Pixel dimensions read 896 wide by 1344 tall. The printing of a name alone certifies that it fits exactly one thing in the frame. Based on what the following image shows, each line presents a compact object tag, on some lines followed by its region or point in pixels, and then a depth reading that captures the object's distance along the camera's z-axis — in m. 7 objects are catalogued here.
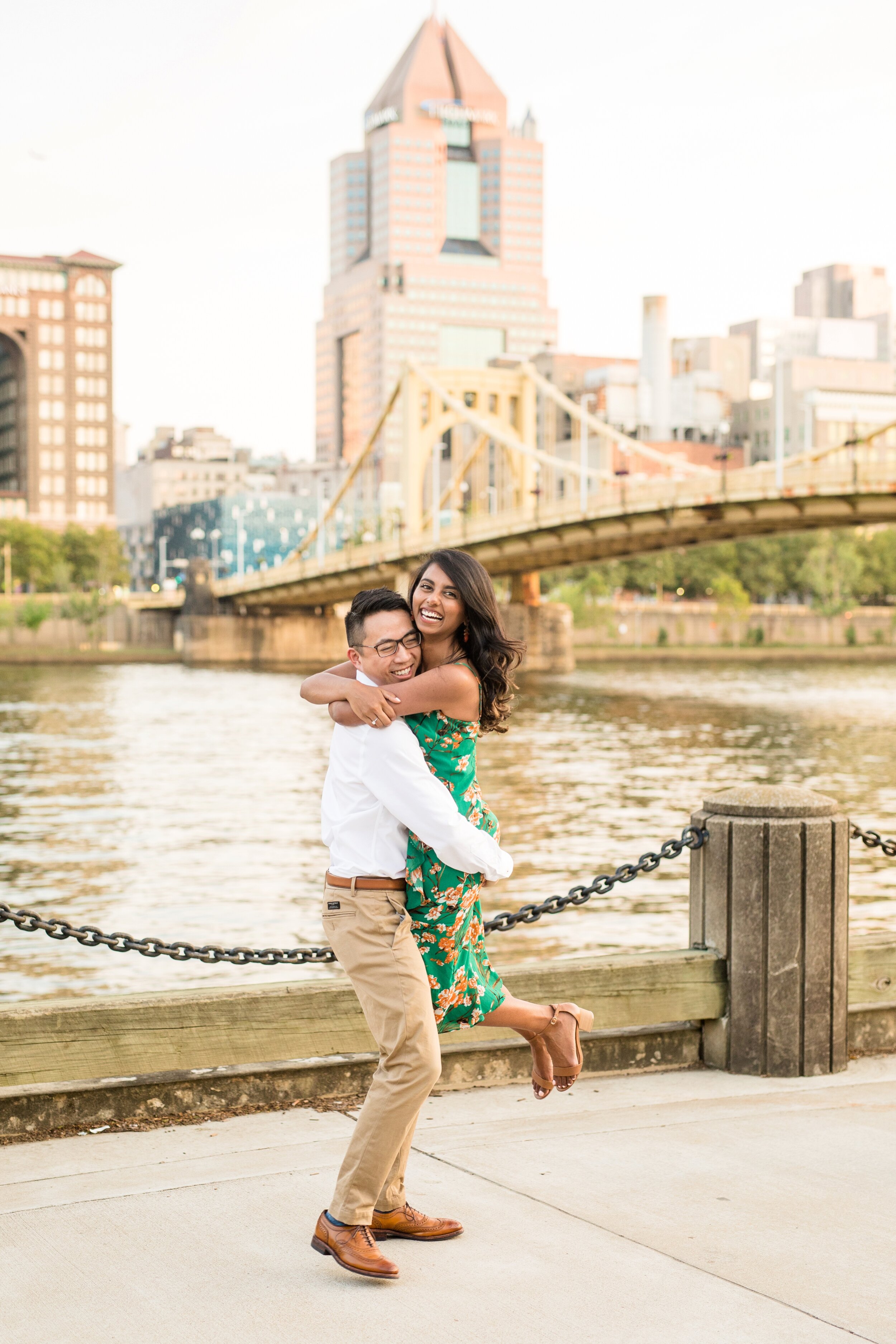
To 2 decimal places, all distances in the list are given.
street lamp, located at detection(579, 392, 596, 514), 48.44
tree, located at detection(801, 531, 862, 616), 103.25
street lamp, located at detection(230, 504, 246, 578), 110.99
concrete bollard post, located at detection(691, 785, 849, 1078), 5.27
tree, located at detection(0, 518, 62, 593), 113.31
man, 3.58
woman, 3.63
